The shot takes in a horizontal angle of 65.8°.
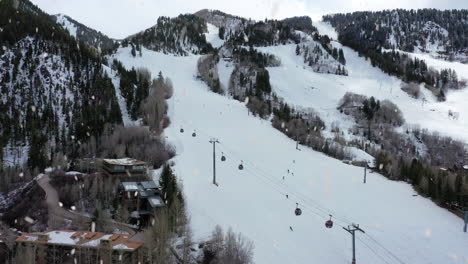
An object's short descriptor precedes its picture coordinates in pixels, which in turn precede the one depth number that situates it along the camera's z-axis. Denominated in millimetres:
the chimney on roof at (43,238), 45594
